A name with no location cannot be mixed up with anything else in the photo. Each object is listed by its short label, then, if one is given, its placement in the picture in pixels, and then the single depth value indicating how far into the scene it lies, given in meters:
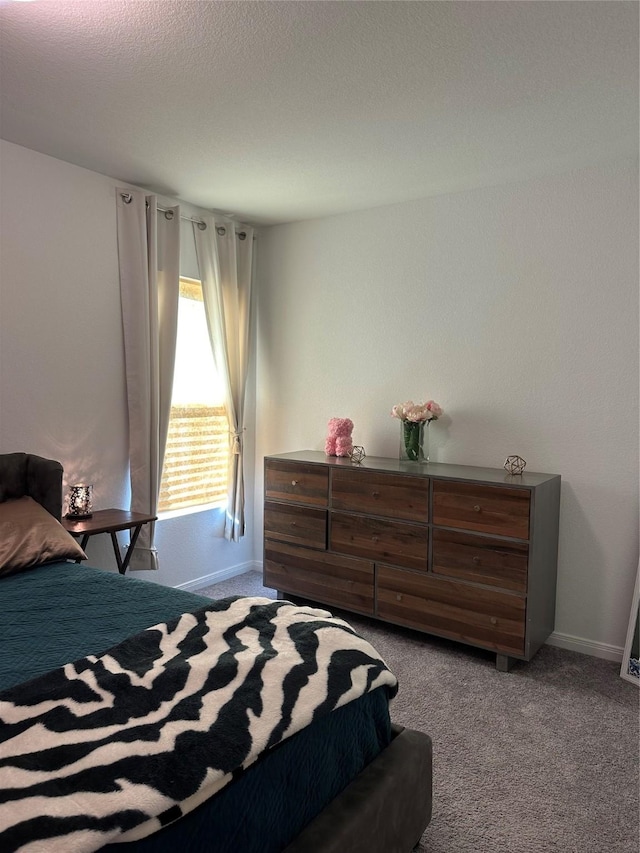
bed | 1.16
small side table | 3.06
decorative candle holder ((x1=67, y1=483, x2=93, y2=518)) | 3.28
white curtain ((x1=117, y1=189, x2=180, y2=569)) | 3.60
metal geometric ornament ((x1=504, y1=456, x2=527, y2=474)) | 3.35
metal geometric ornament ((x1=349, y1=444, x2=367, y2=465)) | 3.82
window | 4.11
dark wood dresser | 3.02
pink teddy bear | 3.93
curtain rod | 3.55
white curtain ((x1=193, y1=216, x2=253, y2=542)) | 4.14
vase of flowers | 3.58
